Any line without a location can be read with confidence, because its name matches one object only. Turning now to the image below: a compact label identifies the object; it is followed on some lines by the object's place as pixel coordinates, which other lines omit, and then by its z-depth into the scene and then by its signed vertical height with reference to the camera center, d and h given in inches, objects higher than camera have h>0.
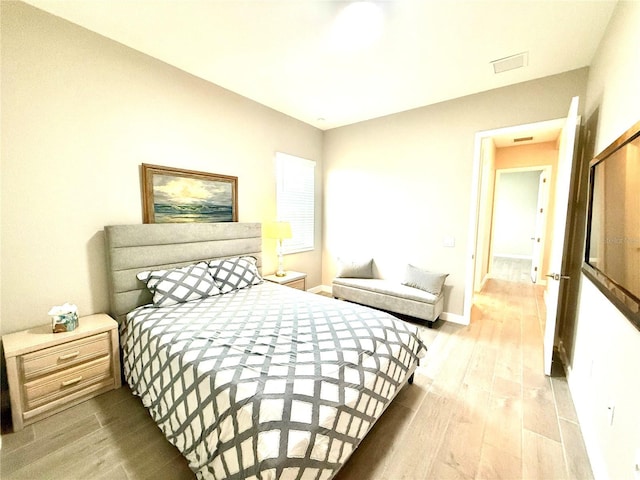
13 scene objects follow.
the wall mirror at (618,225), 41.5 -0.9
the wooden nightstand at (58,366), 63.8 -40.9
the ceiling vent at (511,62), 88.3 +54.6
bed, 43.1 -31.5
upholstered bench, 123.0 -37.0
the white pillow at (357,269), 151.5 -30.4
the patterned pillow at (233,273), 103.0 -23.8
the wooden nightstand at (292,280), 131.7 -32.6
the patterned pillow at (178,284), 86.7 -24.3
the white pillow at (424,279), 124.4 -30.5
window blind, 146.2 +10.6
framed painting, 95.2 +7.6
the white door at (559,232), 79.7 -4.1
